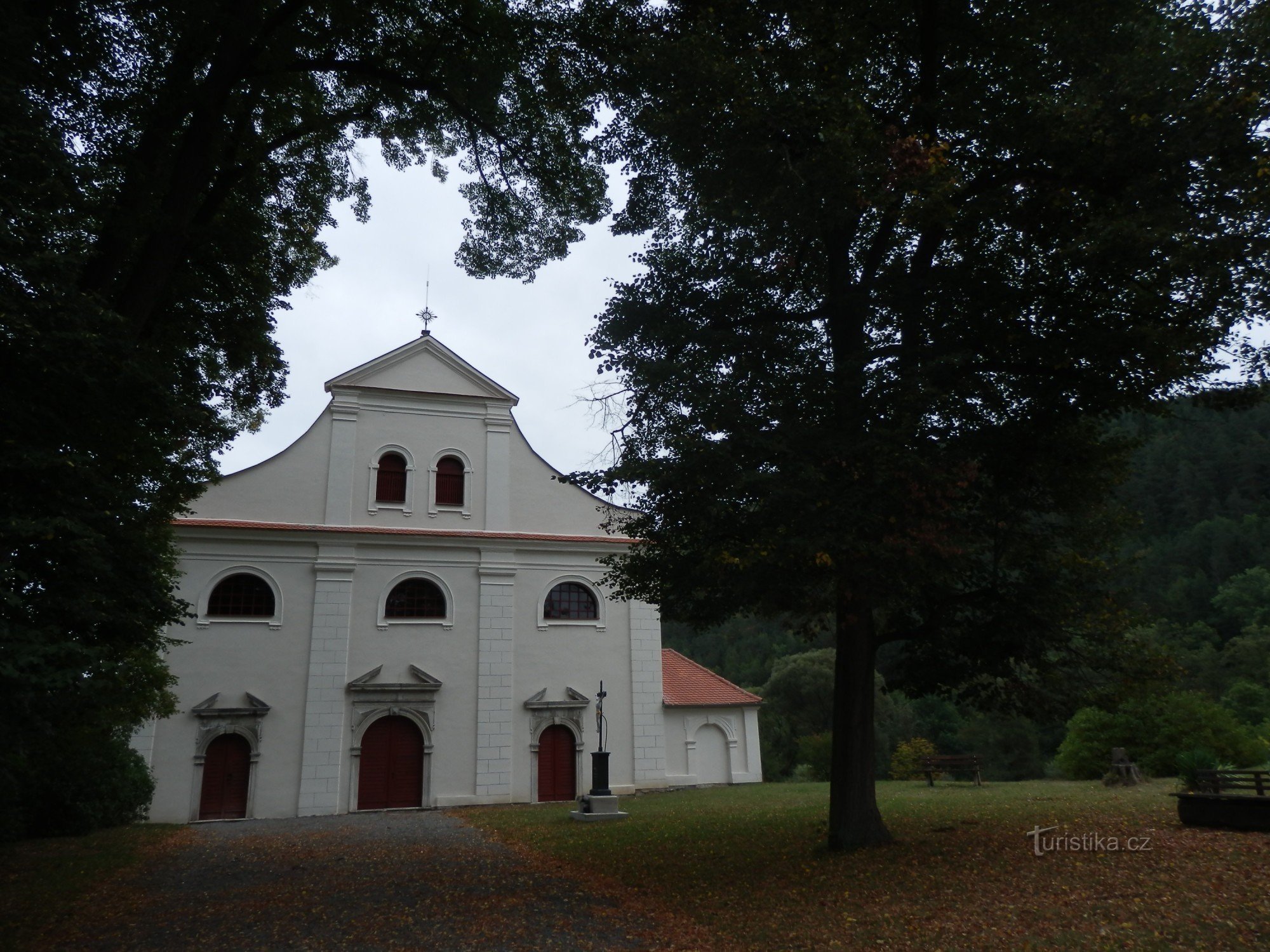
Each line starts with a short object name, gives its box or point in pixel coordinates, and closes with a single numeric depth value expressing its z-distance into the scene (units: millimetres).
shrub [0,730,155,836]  13766
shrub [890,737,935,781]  29328
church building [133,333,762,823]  20078
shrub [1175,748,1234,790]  10594
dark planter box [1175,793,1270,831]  9461
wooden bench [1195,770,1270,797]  10406
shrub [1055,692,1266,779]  18875
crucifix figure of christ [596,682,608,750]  17972
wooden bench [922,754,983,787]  20062
